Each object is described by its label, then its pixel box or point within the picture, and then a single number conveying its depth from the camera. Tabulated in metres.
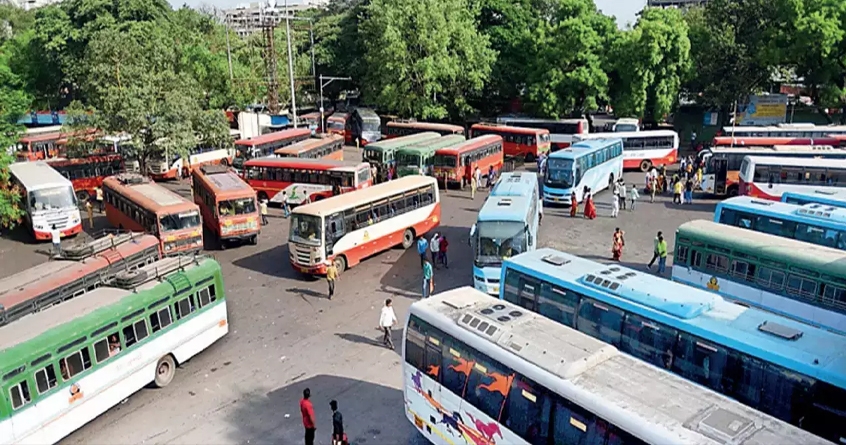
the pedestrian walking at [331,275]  18.31
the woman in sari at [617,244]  20.98
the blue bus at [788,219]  17.36
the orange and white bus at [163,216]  21.45
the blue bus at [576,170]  28.08
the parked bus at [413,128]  42.69
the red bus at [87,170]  31.25
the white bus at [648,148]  35.44
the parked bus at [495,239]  17.38
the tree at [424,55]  44.25
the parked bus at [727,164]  29.03
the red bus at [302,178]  28.19
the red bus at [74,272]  14.58
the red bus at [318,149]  34.06
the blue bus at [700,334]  9.20
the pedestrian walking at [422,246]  20.34
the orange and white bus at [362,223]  19.69
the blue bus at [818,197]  19.96
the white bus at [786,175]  24.88
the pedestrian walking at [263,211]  27.62
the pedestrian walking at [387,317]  15.00
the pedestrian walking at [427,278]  17.77
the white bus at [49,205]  24.98
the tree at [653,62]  40.59
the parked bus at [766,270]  13.87
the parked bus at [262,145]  36.25
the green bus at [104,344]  10.95
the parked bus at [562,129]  41.88
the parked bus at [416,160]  32.34
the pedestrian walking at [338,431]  10.62
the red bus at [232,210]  23.20
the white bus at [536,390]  7.39
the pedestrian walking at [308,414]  11.11
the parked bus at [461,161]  32.22
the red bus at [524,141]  39.44
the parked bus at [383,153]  34.31
